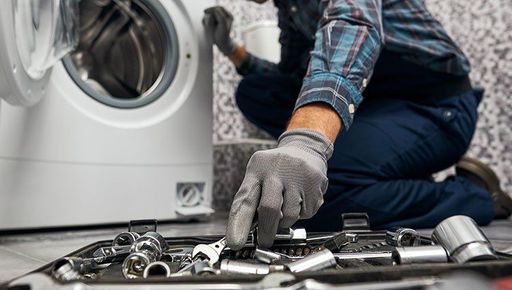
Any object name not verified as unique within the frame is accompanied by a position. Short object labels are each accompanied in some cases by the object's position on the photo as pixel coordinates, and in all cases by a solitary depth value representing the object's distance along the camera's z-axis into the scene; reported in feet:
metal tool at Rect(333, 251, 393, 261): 1.93
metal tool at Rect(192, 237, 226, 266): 2.00
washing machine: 3.45
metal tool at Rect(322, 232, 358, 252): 2.20
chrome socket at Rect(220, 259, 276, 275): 1.63
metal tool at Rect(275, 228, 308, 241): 2.30
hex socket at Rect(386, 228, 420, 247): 2.17
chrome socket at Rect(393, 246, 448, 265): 1.68
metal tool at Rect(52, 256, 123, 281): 1.55
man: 2.73
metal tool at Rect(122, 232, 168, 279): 1.74
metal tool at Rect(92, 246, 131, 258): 2.03
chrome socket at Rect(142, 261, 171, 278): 1.60
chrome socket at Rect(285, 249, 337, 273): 1.57
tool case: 1.25
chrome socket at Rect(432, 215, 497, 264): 1.63
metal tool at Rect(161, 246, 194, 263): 2.04
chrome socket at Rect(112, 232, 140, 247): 2.26
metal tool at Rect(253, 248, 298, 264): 1.94
